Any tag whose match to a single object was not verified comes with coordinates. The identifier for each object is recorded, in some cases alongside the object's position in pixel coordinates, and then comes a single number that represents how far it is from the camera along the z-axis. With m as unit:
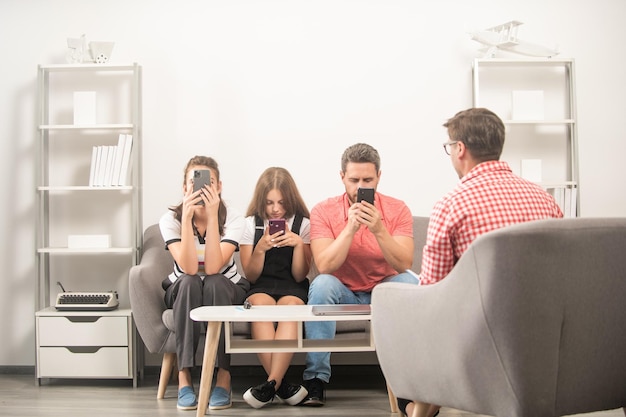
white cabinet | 3.89
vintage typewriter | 3.93
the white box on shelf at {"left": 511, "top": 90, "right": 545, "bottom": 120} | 4.17
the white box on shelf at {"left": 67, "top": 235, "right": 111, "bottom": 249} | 4.08
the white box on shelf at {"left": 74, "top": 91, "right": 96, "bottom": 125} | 4.17
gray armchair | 1.83
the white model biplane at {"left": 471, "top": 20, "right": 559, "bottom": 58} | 4.05
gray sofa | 3.46
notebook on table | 2.82
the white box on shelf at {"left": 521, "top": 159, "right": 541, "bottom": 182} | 4.15
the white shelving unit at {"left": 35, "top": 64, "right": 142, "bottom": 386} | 4.27
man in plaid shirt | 2.11
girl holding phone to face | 3.30
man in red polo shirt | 3.22
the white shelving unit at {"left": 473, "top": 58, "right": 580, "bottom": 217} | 4.32
